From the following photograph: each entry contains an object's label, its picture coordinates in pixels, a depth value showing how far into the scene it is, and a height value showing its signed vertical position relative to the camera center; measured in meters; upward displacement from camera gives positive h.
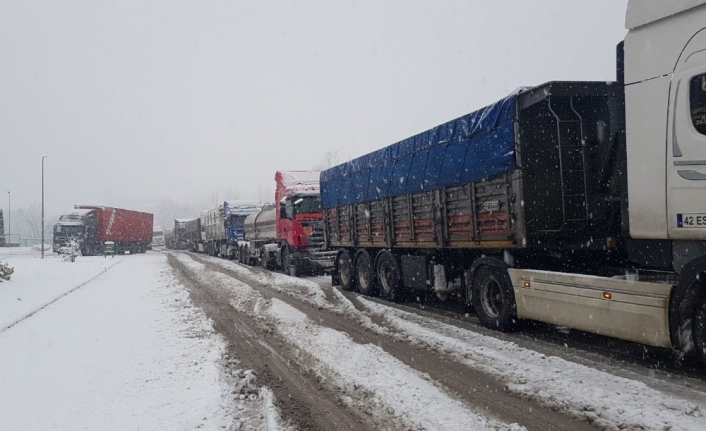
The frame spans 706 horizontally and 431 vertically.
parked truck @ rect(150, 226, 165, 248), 83.19 +0.48
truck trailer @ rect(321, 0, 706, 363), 5.16 +0.44
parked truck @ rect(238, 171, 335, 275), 18.80 +0.43
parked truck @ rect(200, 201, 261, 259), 33.69 +0.94
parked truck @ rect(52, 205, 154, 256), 42.16 +1.19
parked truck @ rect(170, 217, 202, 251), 51.59 +0.53
